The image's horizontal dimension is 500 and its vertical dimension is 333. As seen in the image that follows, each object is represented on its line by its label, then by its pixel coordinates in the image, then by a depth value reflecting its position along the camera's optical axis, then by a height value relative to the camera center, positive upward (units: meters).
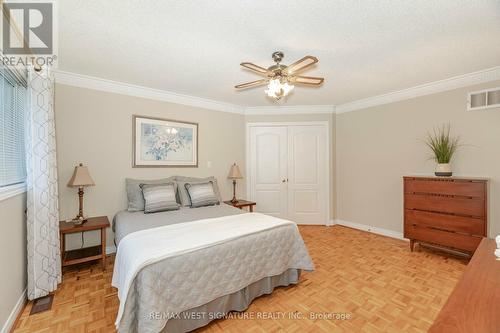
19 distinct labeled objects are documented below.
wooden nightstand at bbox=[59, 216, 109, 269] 2.57 -0.98
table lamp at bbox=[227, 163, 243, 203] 4.23 -0.17
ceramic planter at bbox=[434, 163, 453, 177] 3.07 -0.08
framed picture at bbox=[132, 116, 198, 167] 3.46 +0.35
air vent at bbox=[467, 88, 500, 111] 2.90 +0.83
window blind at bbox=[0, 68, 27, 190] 1.86 +0.33
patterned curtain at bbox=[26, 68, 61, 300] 2.15 -0.22
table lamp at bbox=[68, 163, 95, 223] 2.71 -0.19
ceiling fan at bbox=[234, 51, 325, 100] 2.14 +0.84
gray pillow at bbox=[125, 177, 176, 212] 3.06 -0.42
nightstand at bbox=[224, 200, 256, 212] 4.05 -0.69
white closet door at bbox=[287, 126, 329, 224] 4.66 -0.19
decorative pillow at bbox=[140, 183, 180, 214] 2.95 -0.43
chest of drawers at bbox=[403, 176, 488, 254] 2.72 -0.60
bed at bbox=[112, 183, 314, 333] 1.55 -0.81
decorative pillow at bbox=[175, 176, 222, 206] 3.40 -0.30
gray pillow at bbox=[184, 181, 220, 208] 3.31 -0.43
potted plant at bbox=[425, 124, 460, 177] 3.10 +0.23
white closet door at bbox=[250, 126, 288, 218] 4.73 -0.07
